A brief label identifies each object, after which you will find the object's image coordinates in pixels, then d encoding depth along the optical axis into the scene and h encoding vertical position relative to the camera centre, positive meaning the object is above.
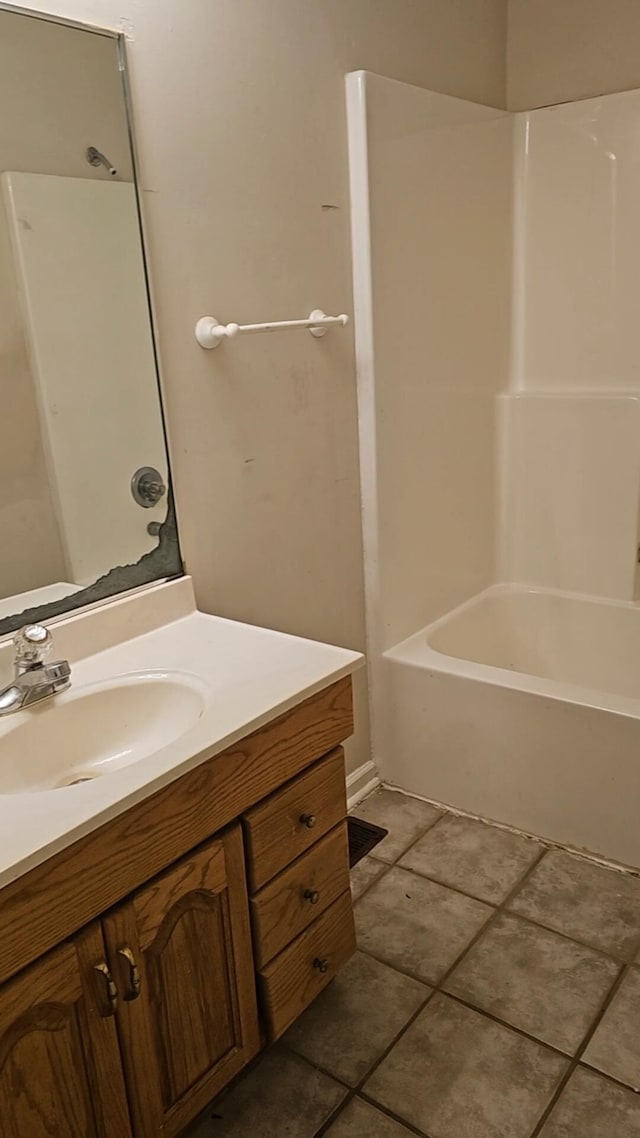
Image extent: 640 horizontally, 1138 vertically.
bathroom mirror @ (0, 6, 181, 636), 1.32 +0.01
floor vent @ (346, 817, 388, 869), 2.05 -1.25
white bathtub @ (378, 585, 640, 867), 1.93 -0.99
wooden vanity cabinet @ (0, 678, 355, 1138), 0.97 -0.79
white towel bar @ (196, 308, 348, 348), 1.59 +0.00
